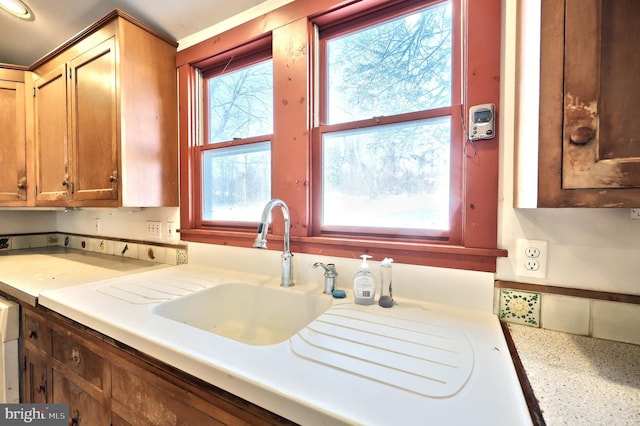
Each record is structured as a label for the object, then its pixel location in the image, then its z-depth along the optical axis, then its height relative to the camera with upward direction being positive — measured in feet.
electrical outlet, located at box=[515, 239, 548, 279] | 2.49 -0.48
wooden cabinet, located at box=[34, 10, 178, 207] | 4.28 +1.61
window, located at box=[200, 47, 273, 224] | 4.37 +1.20
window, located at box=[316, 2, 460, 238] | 3.10 +1.04
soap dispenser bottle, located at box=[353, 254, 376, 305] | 2.85 -0.85
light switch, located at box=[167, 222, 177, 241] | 5.08 -0.45
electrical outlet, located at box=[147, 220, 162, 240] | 5.29 -0.42
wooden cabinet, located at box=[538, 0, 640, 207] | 1.54 +0.63
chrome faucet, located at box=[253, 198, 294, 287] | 3.43 -0.62
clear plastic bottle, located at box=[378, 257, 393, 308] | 2.80 -0.85
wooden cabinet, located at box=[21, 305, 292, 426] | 1.89 -1.59
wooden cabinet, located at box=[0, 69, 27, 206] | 5.69 +1.54
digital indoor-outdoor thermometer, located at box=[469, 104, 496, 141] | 2.64 +0.86
